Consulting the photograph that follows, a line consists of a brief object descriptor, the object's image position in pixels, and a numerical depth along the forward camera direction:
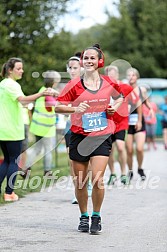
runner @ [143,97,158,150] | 24.98
